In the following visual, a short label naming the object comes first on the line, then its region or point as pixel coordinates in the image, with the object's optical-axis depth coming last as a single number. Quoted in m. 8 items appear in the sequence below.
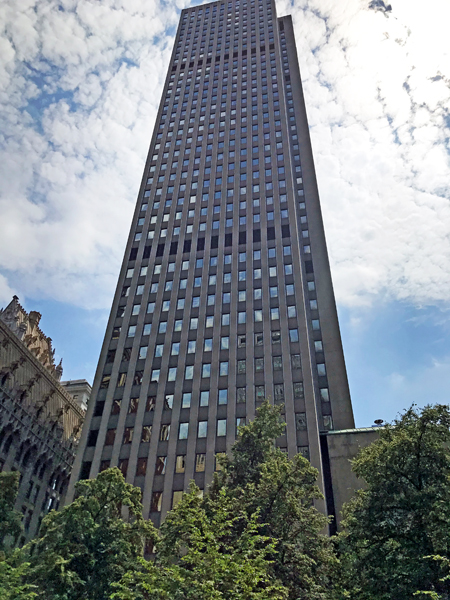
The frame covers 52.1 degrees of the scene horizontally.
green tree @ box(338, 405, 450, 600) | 19.28
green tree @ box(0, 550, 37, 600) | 19.66
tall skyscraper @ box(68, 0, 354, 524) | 51.47
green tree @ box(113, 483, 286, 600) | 16.81
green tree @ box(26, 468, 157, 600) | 24.12
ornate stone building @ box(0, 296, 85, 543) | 66.62
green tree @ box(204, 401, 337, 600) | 23.06
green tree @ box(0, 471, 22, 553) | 32.28
